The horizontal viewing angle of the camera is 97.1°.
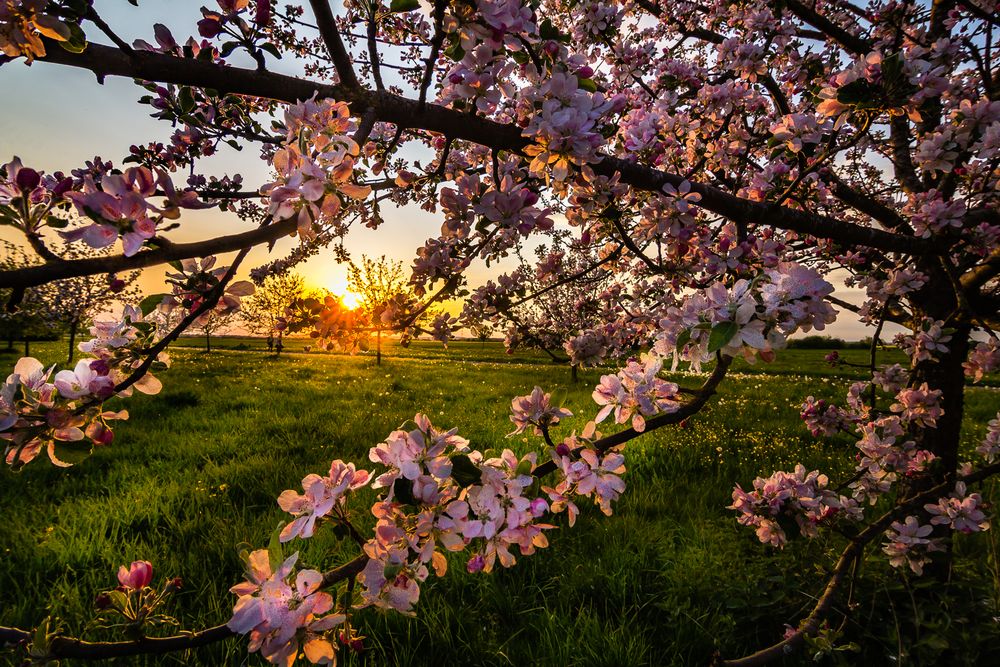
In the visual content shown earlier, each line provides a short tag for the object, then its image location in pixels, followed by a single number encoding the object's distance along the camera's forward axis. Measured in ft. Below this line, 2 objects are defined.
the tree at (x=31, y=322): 52.06
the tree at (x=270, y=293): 86.09
